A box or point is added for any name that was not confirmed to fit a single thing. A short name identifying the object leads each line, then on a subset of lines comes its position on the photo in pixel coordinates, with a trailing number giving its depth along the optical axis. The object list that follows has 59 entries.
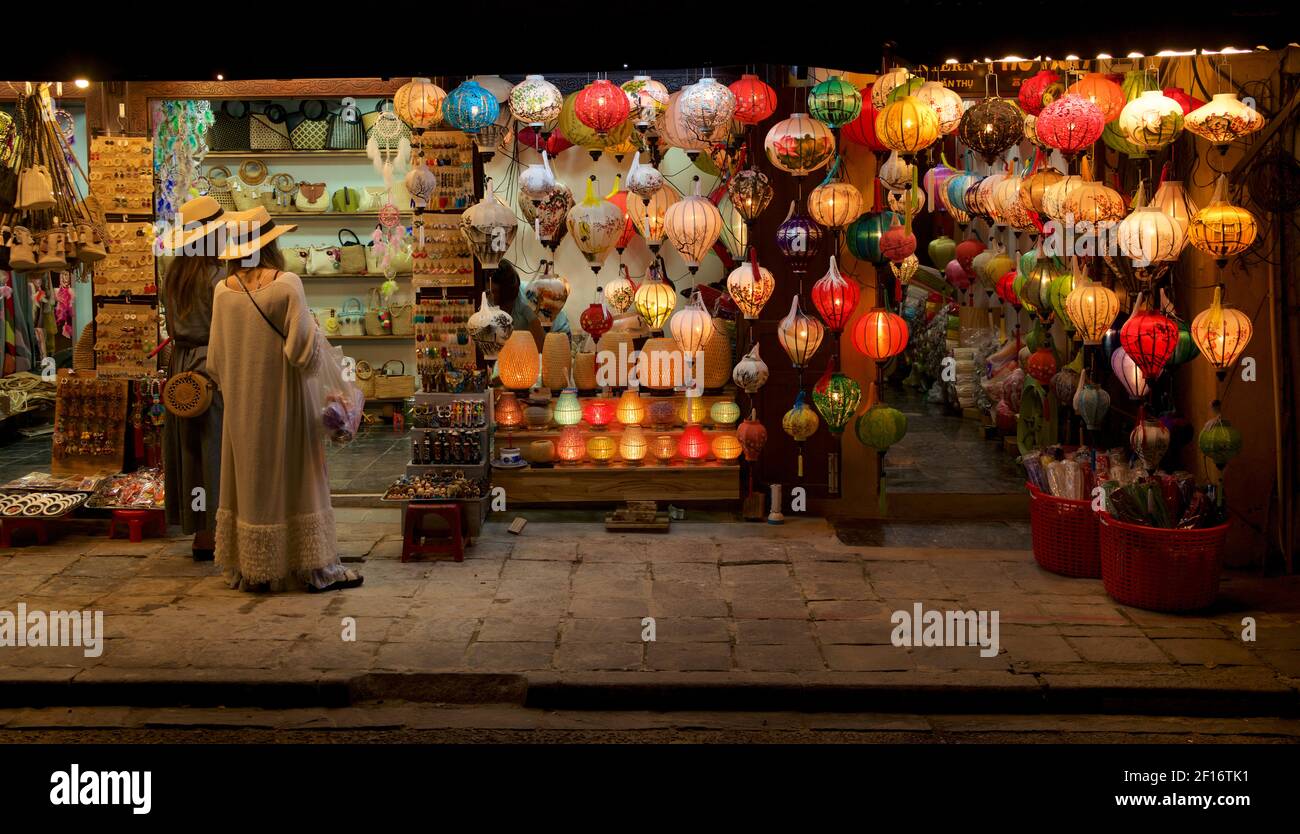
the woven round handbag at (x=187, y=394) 7.45
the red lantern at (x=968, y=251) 10.02
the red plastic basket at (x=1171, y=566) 6.65
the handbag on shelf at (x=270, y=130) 12.34
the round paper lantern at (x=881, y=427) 8.00
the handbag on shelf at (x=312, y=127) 12.40
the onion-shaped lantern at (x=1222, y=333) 6.83
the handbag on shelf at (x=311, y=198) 12.48
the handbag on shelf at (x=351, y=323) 12.55
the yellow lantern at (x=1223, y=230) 6.71
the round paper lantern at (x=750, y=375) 8.27
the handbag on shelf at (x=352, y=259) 12.53
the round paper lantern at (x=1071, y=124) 7.00
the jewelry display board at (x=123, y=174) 9.13
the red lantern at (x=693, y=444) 8.95
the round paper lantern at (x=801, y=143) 7.66
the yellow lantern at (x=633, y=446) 8.99
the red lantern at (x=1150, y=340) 6.83
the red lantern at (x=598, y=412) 9.08
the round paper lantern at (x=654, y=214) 8.32
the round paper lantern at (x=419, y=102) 8.15
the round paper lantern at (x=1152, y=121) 6.82
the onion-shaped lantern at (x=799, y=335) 7.96
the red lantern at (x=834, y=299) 7.89
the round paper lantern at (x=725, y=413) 8.98
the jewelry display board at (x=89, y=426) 8.87
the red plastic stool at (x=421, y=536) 7.88
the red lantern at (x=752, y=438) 8.51
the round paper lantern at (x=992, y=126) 7.34
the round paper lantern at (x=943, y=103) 7.50
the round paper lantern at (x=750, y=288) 7.98
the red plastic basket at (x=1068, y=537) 7.34
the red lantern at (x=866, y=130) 8.10
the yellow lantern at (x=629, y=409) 9.03
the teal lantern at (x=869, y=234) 8.00
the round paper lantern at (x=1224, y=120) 6.70
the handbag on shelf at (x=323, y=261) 12.56
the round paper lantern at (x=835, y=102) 7.60
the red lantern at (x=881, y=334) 7.77
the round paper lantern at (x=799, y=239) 7.92
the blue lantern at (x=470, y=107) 7.93
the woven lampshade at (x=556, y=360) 9.10
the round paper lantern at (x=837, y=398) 7.96
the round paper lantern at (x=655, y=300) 8.18
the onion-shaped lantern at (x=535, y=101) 7.92
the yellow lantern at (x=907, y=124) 7.34
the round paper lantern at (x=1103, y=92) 7.20
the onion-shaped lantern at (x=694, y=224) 7.84
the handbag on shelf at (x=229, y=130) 12.35
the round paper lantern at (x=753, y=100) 7.96
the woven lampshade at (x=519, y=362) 8.94
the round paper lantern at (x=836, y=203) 7.76
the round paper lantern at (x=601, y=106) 7.77
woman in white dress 6.95
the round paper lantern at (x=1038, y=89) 7.91
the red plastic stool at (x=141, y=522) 8.23
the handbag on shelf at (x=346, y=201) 12.40
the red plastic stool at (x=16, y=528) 8.19
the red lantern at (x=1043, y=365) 8.63
